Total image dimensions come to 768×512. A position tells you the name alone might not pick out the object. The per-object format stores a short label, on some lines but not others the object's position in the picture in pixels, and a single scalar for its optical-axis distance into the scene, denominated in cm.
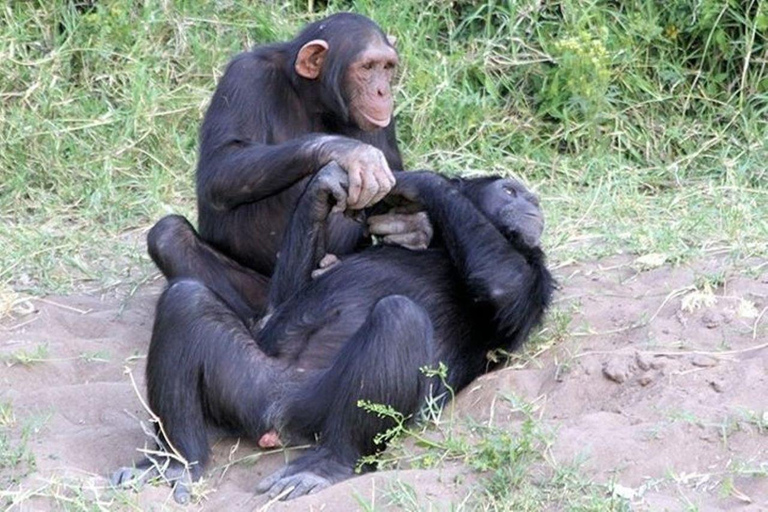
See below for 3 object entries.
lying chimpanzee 895
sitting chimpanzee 1110
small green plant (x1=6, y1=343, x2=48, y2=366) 1091
